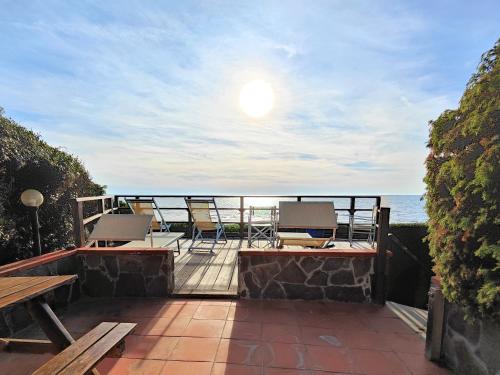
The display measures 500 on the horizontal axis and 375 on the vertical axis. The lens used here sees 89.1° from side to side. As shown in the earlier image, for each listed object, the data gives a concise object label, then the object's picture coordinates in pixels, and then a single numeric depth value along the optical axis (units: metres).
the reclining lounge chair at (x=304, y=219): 4.05
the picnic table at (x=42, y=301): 1.43
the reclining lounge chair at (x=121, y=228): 3.38
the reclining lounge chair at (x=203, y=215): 4.75
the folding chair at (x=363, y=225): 5.06
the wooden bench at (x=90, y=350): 1.14
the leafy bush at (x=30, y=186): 3.14
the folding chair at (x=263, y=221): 4.68
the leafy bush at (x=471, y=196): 1.26
